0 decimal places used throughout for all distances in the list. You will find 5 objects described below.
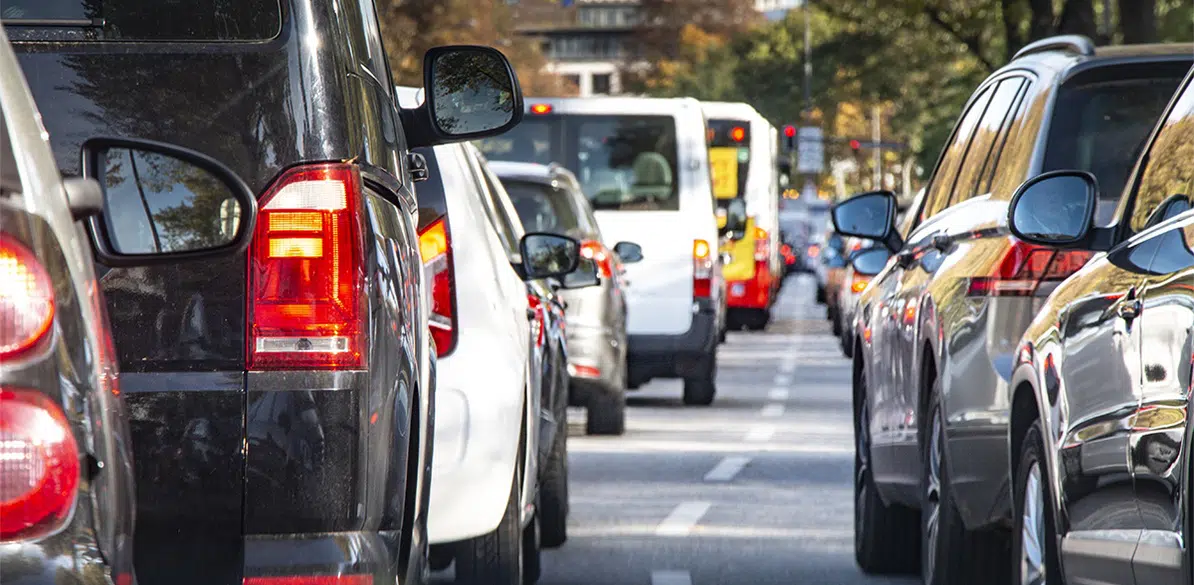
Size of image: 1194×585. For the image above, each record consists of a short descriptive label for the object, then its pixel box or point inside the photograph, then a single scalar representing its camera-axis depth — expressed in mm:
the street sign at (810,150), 154000
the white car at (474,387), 13969
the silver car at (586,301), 29516
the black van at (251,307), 9055
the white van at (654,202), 39125
